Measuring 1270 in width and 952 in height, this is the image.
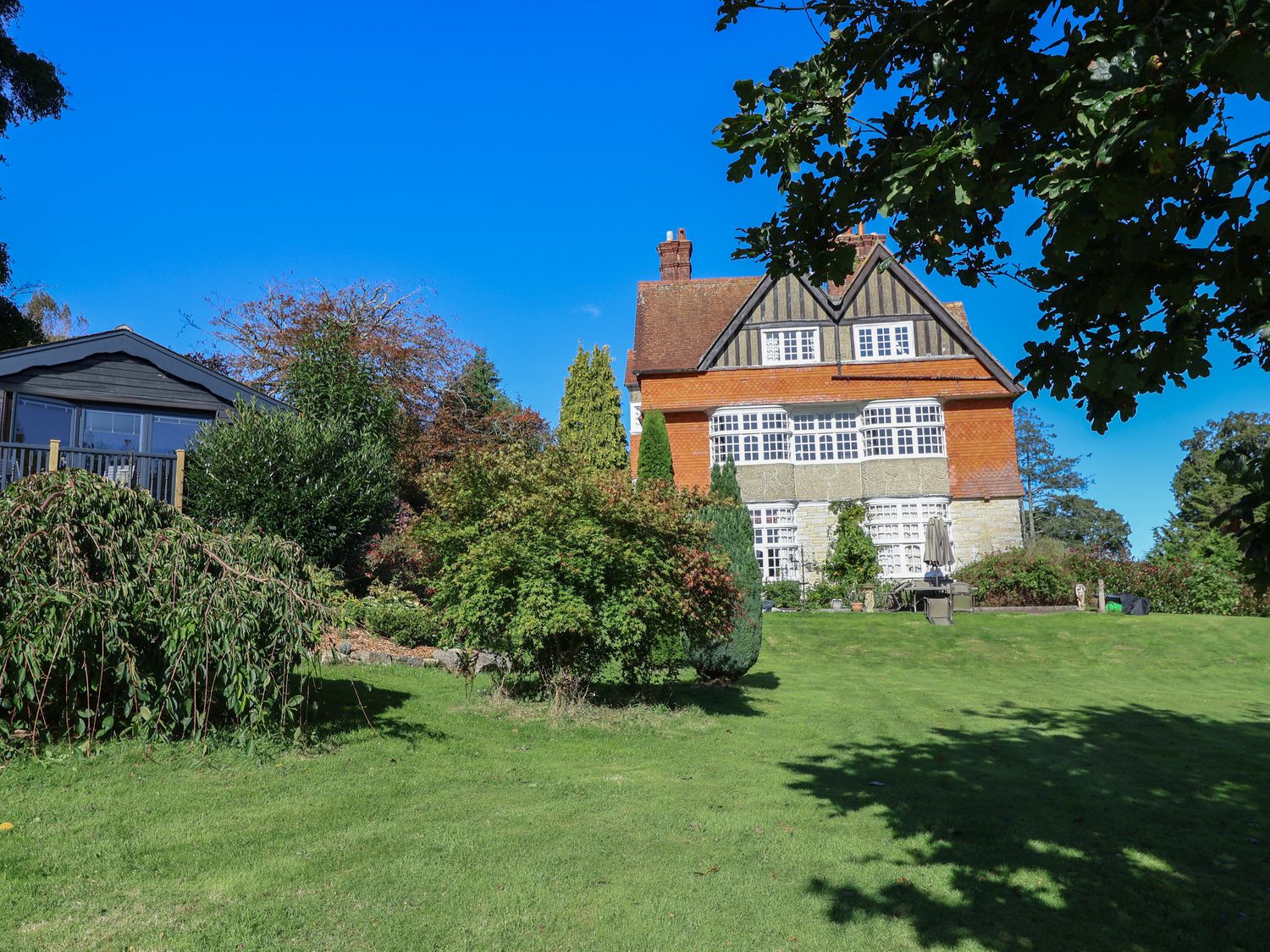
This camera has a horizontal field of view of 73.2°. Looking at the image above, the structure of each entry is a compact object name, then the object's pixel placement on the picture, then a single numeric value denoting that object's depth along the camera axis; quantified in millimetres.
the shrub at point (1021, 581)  25500
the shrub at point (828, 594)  27625
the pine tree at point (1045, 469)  69750
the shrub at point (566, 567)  9711
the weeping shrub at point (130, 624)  6785
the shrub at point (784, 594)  27156
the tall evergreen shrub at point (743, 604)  13414
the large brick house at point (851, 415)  30312
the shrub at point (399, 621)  15031
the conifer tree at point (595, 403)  40094
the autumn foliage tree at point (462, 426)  29281
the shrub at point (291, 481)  15992
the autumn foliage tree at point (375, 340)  29406
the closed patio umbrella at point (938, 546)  25297
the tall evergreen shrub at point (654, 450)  26109
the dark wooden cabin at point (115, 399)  16359
